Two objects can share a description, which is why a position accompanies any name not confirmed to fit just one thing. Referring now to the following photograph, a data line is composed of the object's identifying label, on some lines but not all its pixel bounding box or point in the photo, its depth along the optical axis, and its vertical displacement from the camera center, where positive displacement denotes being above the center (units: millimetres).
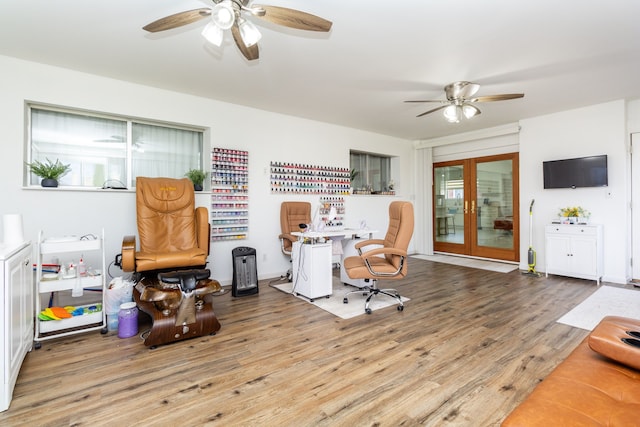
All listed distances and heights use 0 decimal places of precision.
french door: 5734 +121
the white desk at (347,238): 3553 -318
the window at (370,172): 6180 +878
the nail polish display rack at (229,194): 4180 +270
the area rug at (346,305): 3162 -1007
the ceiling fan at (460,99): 3574 +1375
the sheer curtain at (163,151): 3865 +836
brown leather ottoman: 980 -652
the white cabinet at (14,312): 1685 -620
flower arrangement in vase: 4500 -33
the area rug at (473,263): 5289 -934
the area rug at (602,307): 2886 -1001
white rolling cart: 2467 -599
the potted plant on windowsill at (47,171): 3156 +443
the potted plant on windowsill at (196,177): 3971 +476
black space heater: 3779 -742
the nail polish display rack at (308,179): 4773 +573
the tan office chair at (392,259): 3158 -494
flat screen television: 4324 +598
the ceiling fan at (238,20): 1890 +1246
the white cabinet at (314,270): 3500 -658
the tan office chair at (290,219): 4477 -83
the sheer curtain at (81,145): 3342 +793
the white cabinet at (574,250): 4254 -544
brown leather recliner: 2514 -444
